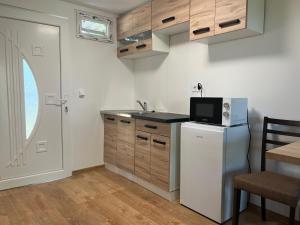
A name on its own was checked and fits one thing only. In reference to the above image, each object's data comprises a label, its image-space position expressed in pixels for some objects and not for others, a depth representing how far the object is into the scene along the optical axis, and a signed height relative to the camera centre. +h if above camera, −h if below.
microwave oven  2.04 -0.13
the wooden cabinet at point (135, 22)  3.05 +1.08
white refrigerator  2.01 -0.64
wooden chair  1.53 -0.63
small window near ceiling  3.27 +1.04
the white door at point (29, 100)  2.73 -0.07
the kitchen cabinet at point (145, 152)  2.46 -0.70
